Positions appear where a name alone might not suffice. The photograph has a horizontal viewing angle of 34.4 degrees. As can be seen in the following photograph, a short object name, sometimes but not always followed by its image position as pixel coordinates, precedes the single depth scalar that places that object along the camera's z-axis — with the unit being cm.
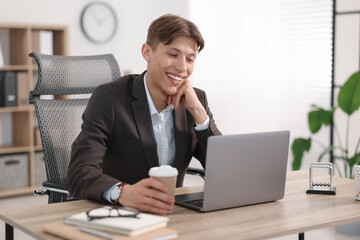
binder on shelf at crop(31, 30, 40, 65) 505
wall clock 557
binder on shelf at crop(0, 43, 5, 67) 488
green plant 388
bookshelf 498
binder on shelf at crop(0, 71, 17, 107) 490
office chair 257
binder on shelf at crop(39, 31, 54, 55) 510
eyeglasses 152
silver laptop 171
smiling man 213
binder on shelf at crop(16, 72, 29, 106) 497
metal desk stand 207
